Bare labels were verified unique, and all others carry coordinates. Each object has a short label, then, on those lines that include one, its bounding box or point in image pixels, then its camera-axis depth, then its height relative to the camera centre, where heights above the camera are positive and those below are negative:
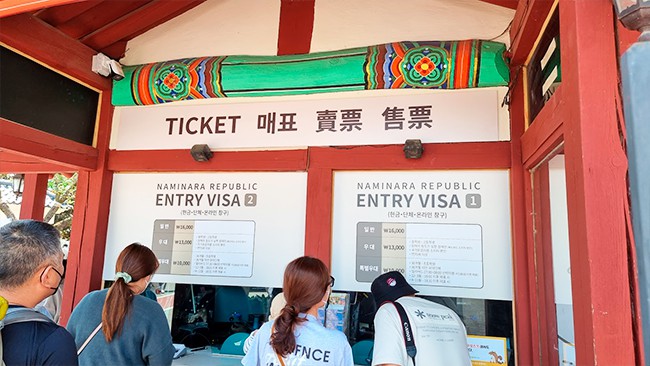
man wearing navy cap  1.70 -0.33
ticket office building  2.22 +0.46
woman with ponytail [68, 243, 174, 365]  1.71 -0.34
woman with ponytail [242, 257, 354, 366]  1.49 -0.30
